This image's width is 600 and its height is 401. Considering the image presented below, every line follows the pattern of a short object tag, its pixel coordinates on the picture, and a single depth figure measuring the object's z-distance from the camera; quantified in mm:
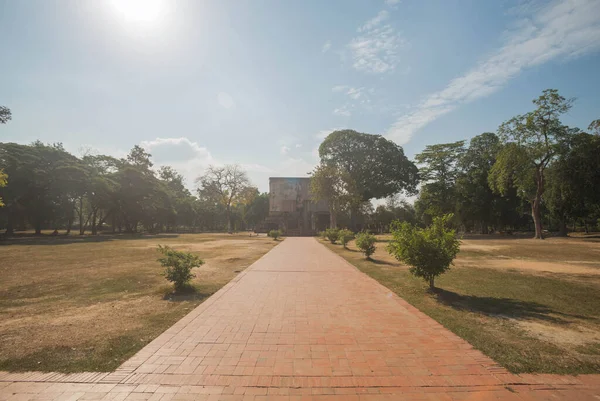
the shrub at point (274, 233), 37312
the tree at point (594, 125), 32469
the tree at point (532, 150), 31047
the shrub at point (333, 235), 30069
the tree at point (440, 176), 45438
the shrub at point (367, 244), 15922
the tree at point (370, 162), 41778
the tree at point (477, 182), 42812
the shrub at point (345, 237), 23781
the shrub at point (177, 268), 8094
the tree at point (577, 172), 31031
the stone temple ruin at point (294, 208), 58656
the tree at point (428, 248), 7742
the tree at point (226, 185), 56219
